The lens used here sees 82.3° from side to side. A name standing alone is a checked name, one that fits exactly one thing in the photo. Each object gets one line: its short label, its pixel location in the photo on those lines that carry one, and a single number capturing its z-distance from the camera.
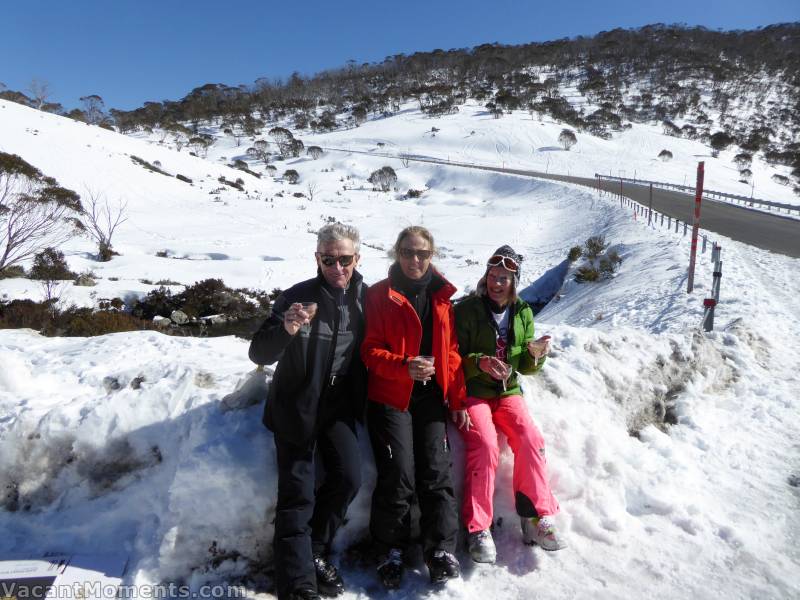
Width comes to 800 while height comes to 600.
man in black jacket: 2.35
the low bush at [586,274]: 13.51
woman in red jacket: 2.51
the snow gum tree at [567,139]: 52.31
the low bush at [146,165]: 33.59
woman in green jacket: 2.66
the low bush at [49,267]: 13.19
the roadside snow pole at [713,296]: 5.59
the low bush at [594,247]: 15.96
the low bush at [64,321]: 7.85
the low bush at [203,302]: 12.95
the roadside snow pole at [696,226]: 7.05
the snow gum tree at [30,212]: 14.17
